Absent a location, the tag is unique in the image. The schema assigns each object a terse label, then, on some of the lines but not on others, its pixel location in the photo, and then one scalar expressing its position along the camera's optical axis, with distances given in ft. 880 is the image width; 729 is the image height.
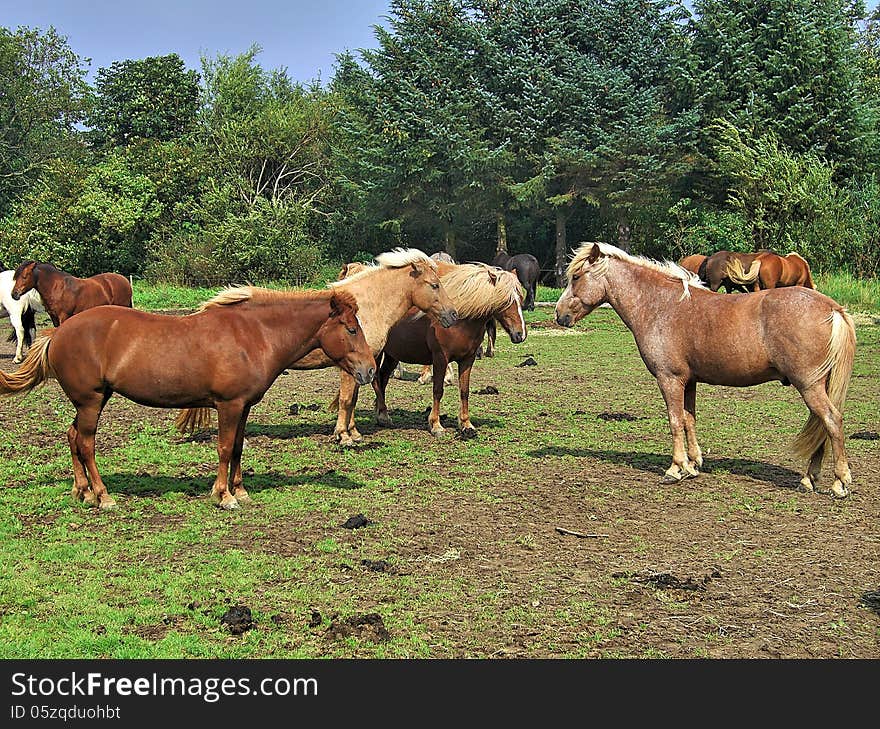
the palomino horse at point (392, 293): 29.94
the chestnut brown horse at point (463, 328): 32.68
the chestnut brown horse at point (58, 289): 46.96
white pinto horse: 50.72
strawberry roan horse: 23.67
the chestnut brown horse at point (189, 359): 22.29
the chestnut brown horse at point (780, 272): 65.41
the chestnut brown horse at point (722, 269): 66.03
